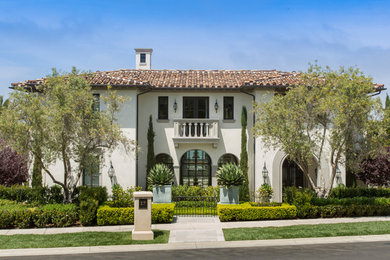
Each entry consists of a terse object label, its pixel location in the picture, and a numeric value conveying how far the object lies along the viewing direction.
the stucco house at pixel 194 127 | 23.02
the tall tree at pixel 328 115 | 16.75
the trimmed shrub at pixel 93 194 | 16.70
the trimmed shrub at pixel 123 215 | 16.25
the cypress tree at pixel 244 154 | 22.85
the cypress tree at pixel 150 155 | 23.52
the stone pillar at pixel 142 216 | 13.41
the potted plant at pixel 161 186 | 19.97
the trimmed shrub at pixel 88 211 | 16.14
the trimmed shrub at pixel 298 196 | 17.39
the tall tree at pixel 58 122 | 15.86
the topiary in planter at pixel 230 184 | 18.67
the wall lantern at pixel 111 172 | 22.75
